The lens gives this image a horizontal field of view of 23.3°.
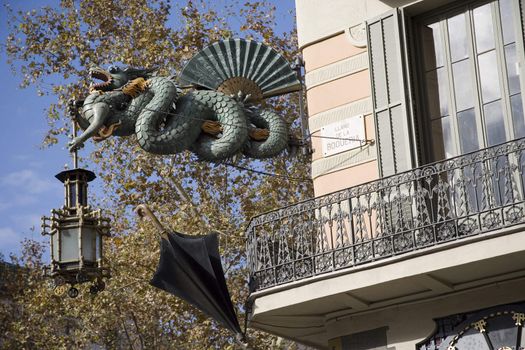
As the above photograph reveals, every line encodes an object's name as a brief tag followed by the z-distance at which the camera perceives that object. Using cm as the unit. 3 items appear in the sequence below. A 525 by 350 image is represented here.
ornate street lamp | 1245
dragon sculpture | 1517
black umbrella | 1461
